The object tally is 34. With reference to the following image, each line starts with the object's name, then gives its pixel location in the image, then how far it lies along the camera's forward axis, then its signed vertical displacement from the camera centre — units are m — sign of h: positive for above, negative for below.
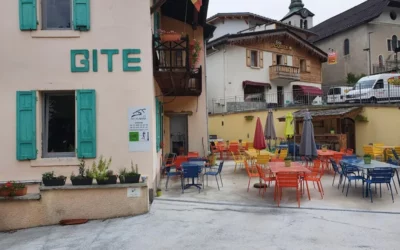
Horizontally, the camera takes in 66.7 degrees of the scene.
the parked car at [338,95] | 21.03 +2.59
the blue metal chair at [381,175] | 6.84 -1.01
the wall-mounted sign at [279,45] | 24.42 +7.04
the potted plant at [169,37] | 7.81 +2.49
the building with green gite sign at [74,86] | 6.92 +1.15
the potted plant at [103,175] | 6.21 -0.83
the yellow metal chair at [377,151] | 11.77 -0.81
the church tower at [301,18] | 40.28 +15.27
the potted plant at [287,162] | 7.38 -0.74
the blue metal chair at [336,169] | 8.23 -1.03
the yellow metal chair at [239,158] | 11.12 -1.01
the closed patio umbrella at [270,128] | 12.20 +0.14
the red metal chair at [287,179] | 6.61 -1.04
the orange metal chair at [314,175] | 7.34 -1.08
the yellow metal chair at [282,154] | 10.67 -0.79
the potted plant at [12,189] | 6.05 -1.05
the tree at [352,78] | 29.78 +5.25
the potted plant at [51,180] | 6.18 -0.90
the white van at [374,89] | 18.41 +2.59
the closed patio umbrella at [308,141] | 9.02 -0.30
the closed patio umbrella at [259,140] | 9.90 -0.26
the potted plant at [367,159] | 7.56 -0.71
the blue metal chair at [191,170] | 7.62 -0.93
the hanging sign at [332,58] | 27.38 +6.61
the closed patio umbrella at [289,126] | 13.65 +0.25
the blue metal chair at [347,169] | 7.75 -1.00
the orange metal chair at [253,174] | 7.99 -1.14
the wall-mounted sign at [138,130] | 7.13 +0.10
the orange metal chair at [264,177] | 7.39 -1.12
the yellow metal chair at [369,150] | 11.82 -0.77
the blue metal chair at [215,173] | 8.24 -1.09
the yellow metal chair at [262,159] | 9.30 -0.83
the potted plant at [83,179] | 6.21 -0.90
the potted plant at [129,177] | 6.30 -0.89
